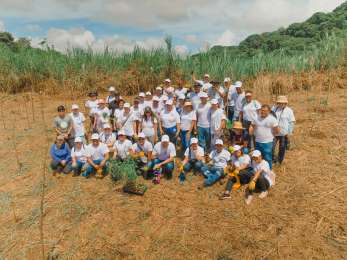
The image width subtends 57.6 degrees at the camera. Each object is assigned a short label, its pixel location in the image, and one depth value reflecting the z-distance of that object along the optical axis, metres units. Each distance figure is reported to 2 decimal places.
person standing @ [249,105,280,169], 4.87
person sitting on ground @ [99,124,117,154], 5.80
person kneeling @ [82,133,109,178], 5.48
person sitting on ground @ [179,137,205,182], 5.34
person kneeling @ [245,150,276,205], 4.62
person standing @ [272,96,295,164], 5.14
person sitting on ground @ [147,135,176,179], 5.32
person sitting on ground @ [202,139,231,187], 5.11
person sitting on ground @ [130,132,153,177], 5.47
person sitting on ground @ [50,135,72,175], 5.71
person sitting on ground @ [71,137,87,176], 5.57
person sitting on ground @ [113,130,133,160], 5.53
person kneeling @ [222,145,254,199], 4.86
